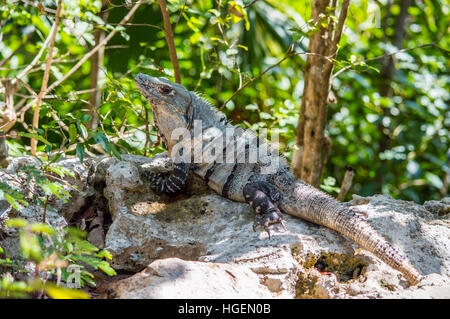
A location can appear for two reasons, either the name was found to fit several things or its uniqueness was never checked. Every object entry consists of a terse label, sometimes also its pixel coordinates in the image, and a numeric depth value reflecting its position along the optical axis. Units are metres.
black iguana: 4.16
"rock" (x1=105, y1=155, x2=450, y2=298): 3.85
